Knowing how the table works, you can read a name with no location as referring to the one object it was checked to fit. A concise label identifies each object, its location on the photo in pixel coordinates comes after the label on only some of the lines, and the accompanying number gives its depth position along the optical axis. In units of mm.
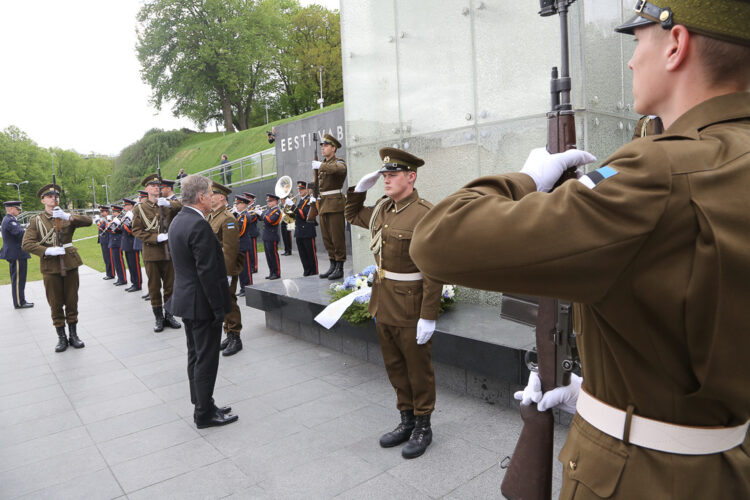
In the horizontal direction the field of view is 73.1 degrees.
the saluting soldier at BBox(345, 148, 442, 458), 3859
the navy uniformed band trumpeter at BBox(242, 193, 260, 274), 13552
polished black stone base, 4211
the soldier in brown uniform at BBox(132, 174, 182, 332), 8578
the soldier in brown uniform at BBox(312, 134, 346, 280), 8875
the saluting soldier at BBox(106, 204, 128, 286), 14609
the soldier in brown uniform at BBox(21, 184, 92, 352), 7688
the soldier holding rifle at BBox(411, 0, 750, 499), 925
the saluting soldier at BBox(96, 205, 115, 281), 15939
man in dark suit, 4578
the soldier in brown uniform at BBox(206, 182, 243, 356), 6891
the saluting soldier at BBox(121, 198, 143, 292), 13250
